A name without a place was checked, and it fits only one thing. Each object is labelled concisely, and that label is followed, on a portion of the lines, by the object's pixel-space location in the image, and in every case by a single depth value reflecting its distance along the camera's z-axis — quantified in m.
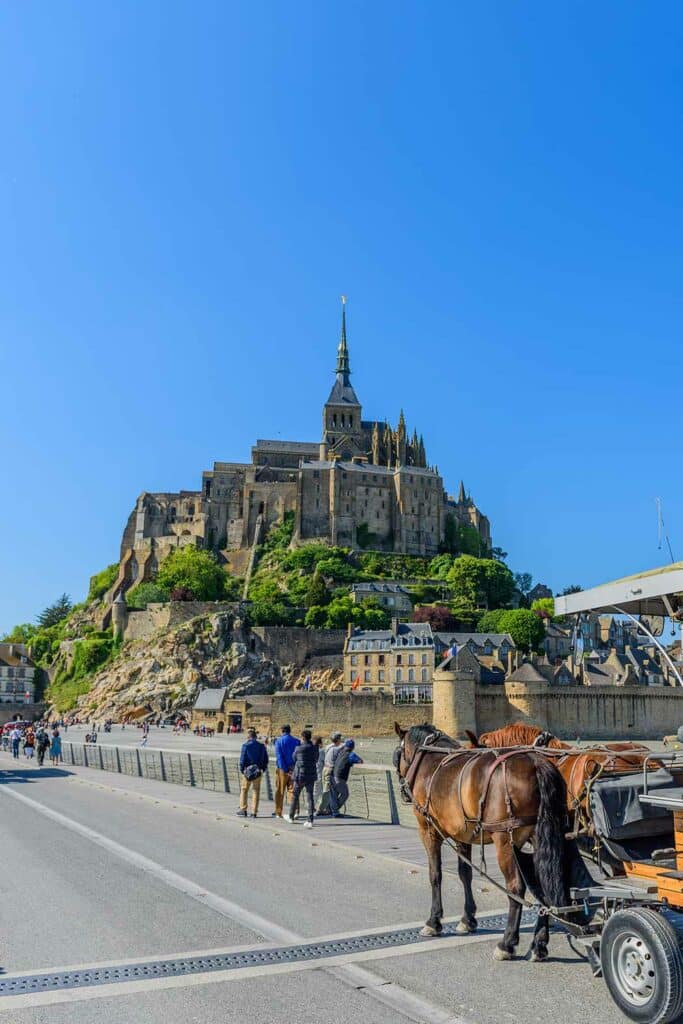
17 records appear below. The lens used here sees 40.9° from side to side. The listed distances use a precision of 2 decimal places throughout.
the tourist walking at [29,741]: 37.44
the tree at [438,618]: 81.31
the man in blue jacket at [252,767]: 14.67
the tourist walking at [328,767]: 14.76
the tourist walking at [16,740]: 37.12
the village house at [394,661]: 71.19
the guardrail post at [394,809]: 13.91
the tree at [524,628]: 80.81
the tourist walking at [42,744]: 30.06
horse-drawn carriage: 5.39
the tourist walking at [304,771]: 13.93
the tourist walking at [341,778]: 14.73
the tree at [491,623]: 83.03
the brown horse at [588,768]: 6.64
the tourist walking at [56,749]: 31.06
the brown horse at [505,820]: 6.46
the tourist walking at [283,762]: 14.77
